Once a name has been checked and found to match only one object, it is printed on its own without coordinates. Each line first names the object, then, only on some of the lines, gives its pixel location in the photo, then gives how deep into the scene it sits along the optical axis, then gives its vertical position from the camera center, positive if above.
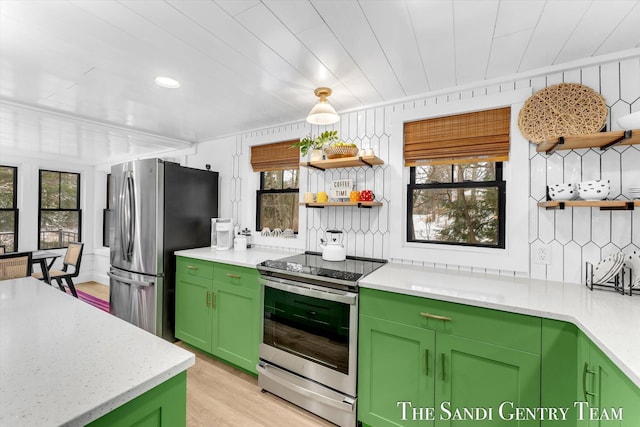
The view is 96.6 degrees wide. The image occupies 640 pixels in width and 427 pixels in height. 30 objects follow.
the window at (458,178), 2.02 +0.29
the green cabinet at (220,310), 2.26 -0.84
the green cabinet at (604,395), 0.89 -0.62
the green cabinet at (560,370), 1.24 -0.68
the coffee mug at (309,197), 2.60 +0.15
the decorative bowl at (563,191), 1.65 +0.15
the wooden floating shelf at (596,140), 1.47 +0.42
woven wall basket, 1.70 +0.65
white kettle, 2.34 -0.30
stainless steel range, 1.78 -0.83
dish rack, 1.52 -0.37
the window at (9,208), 4.32 +0.03
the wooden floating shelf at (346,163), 2.22 +0.42
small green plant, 2.47 +0.64
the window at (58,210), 4.71 +0.01
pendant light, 1.94 +0.68
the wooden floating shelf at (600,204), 1.46 +0.07
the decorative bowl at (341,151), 2.29 +0.51
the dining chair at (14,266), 2.10 -0.42
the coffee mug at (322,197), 2.54 +0.15
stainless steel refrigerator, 2.72 -0.22
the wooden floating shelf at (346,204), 2.27 +0.08
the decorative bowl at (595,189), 1.55 +0.15
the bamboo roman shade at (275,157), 2.92 +0.60
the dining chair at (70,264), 3.86 -0.79
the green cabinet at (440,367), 1.35 -0.80
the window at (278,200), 3.01 +0.14
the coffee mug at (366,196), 2.32 +0.15
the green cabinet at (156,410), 0.68 -0.51
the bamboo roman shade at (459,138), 1.98 +0.57
